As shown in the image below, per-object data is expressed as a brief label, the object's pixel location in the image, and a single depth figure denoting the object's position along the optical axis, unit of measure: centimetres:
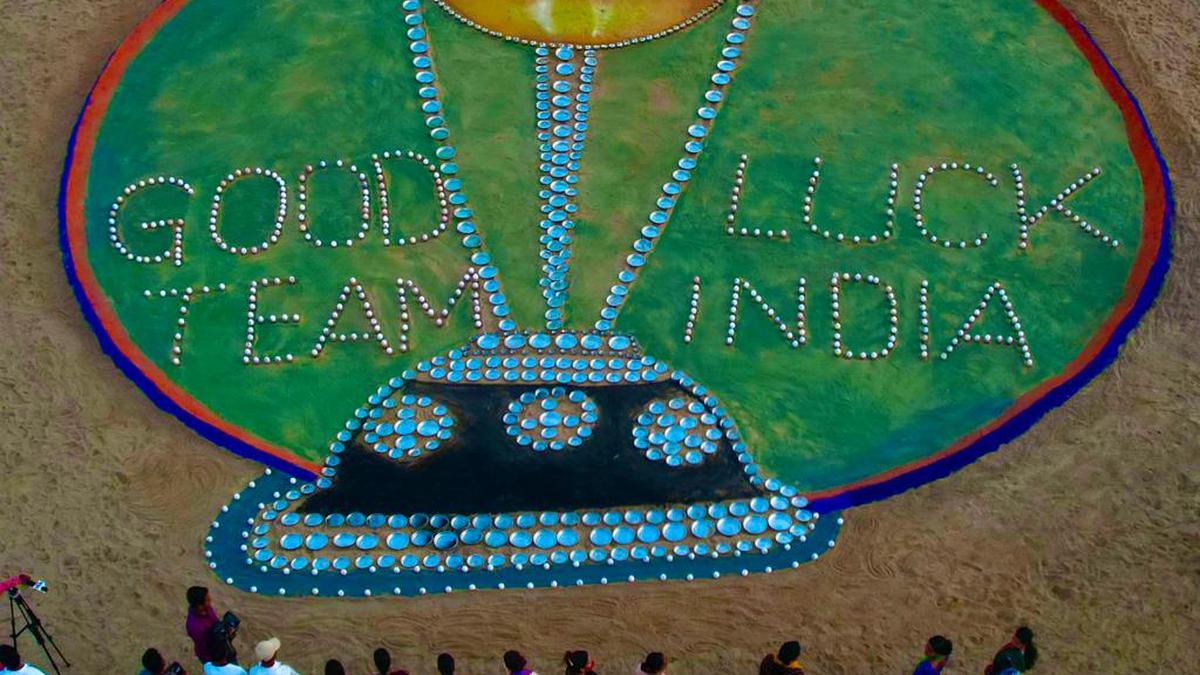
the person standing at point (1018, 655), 641
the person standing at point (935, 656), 640
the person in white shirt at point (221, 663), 652
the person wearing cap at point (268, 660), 633
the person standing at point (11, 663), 637
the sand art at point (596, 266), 844
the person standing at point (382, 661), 649
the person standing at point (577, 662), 633
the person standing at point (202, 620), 680
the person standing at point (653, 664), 635
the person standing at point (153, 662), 641
